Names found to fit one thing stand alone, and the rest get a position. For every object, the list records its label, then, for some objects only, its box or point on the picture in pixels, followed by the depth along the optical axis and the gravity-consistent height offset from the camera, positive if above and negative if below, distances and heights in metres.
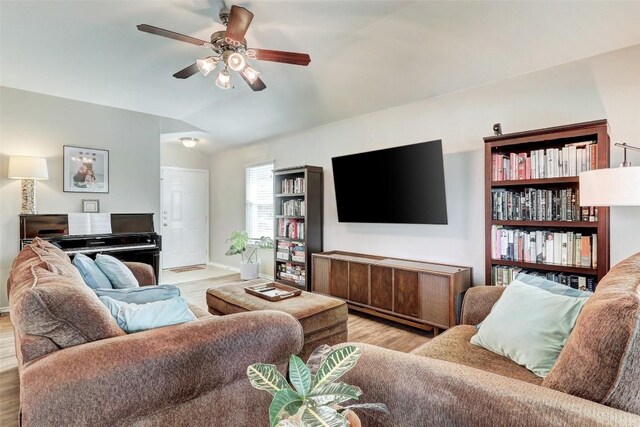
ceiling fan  2.12 +1.14
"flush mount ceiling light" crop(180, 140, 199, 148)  5.69 +1.22
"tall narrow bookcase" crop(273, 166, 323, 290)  4.38 -0.13
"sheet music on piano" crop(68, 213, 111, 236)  4.12 -0.13
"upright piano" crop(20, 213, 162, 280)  3.79 -0.30
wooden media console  2.93 -0.75
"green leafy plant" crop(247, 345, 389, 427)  0.64 -0.37
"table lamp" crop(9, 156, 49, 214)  3.70 +0.45
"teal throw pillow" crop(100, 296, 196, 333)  1.38 -0.44
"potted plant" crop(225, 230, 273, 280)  5.23 -0.60
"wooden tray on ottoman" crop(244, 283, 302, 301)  2.53 -0.64
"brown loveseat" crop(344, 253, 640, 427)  0.81 -0.48
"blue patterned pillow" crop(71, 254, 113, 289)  1.92 -0.36
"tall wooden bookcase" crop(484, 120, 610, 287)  2.24 +0.18
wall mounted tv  3.22 +0.27
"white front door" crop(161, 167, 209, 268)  6.22 -0.08
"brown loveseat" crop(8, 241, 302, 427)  1.01 -0.51
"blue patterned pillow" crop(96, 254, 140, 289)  2.09 -0.38
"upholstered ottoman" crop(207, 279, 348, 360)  2.24 -0.70
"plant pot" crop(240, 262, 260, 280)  5.22 -0.91
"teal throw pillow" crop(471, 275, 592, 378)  1.38 -0.50
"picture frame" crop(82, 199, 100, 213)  4.36 +0.11
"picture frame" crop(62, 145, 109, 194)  4.24 +0.57
